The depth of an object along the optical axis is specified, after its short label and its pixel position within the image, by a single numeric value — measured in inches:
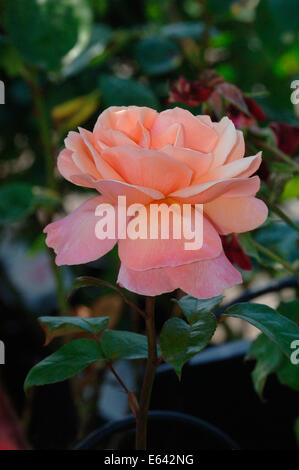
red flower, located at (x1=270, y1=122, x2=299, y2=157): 24.0
